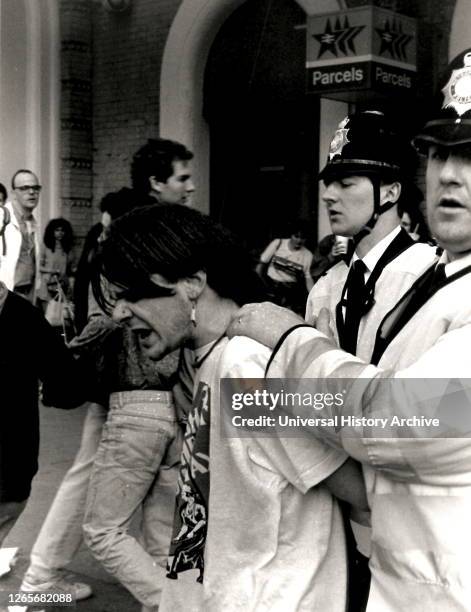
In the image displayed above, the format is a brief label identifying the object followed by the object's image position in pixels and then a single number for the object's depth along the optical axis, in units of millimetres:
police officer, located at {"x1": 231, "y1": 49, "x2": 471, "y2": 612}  1193
